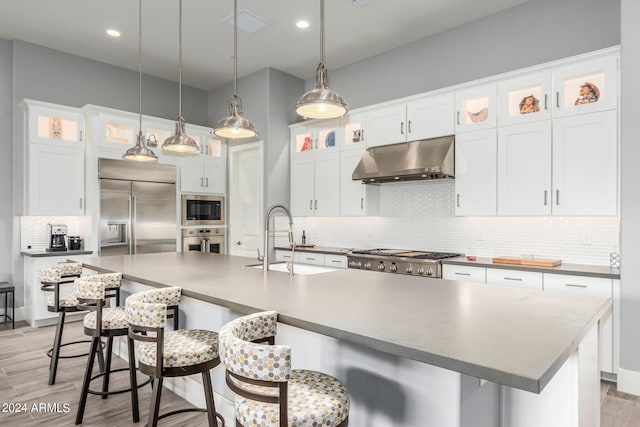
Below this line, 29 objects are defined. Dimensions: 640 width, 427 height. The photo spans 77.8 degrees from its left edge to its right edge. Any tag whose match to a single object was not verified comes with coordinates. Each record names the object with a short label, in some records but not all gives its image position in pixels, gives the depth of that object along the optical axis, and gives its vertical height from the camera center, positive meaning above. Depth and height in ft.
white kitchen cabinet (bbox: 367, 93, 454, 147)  14.25 +3.54
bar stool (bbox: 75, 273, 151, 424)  8.29 -2.38
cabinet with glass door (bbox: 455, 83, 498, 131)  13.17 +3.63
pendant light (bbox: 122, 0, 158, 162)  11.73 +1.80
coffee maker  16.42 -1.03
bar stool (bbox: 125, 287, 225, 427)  6.23 -2.29
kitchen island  3.94 -1.37
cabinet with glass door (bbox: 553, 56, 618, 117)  10.90 +3.63
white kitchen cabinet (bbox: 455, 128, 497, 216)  13.15 +1.37
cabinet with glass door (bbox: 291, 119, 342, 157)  17.80 +3.58
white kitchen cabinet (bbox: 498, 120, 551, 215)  12.02 +1.39
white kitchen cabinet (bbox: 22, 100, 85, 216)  15.79 +2.22
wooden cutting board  11.46 -1.44
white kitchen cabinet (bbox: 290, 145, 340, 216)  17.69 +1.37
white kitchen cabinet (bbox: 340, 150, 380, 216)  16.72 +0.87
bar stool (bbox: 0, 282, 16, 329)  15.44 -3.53
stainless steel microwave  19.57 +0.17
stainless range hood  13.73 +1.90
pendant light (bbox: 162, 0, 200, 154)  11.05 +1.99
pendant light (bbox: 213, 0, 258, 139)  9.50 +2.11
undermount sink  10.09 -1.45
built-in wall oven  19.63 -1.36
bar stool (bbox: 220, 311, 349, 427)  4.12 -2.01
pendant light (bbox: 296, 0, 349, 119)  7.47 +2.17
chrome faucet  8.87 -0.66
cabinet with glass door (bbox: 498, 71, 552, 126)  12.06 +3.63
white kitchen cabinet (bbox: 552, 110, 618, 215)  10.88 +1.39
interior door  19.85 +0.64
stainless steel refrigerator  16.76 +0.26
